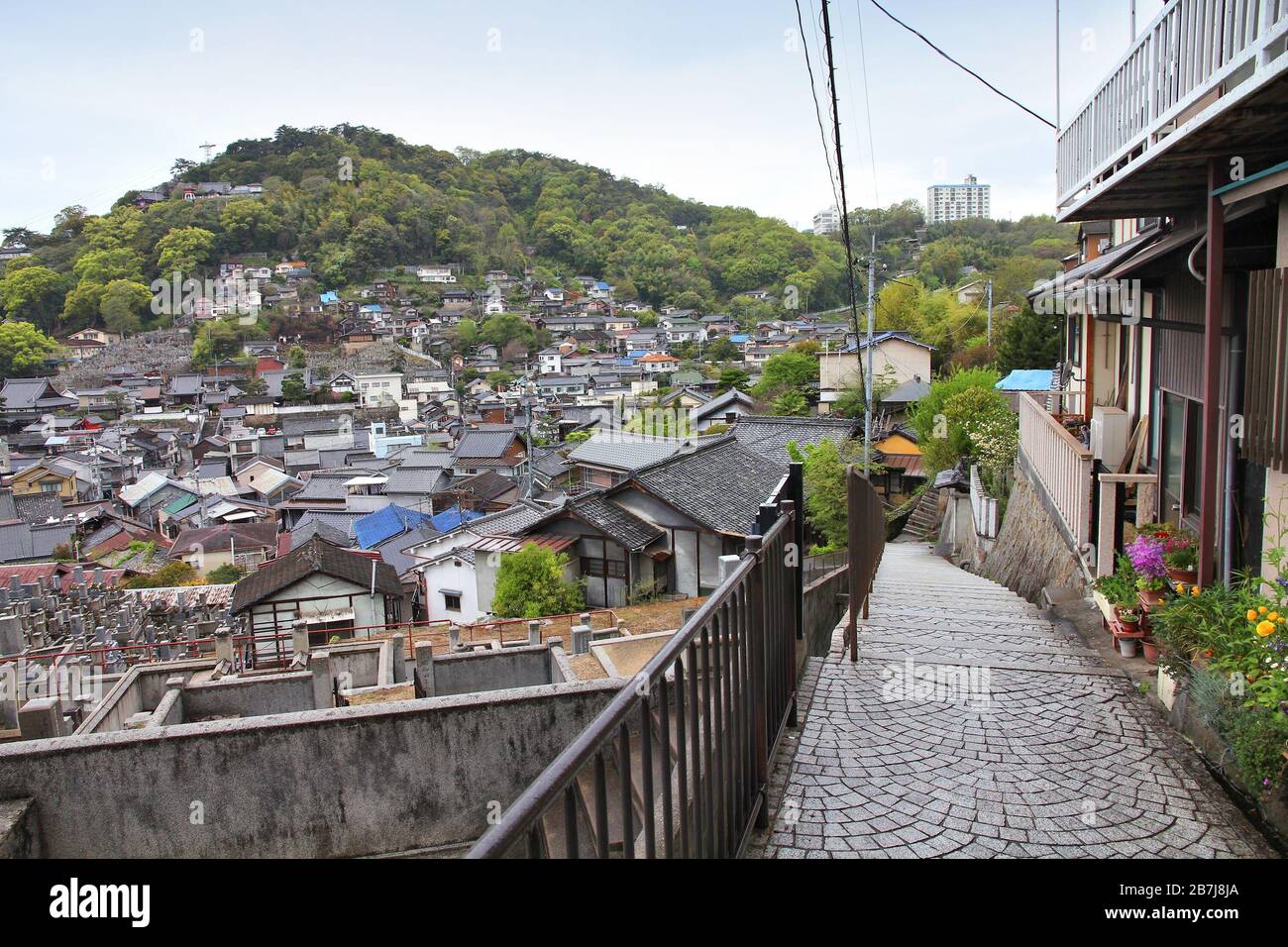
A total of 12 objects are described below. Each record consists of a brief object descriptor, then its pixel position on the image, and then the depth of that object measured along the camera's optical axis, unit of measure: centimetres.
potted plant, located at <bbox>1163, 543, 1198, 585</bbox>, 476
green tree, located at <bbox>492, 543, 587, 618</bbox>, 1683
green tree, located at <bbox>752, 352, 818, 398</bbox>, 3572
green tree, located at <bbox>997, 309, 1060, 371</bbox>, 2312
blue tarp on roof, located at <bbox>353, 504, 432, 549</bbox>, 3052
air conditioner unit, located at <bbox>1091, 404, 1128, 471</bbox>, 755
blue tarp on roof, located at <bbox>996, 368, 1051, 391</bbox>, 2053
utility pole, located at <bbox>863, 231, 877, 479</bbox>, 1594
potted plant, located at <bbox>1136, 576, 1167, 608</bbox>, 487
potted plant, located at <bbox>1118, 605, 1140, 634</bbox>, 502
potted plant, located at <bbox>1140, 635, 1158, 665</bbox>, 488
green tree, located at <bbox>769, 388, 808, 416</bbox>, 3350
